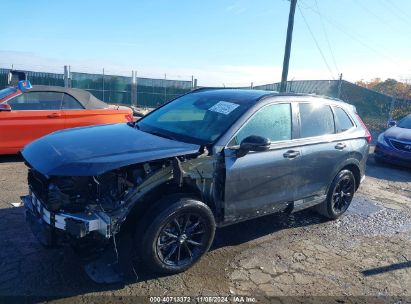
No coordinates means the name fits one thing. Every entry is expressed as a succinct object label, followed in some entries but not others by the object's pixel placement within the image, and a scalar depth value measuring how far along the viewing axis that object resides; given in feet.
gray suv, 10.75
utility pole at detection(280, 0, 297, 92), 63.93
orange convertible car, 23.29
